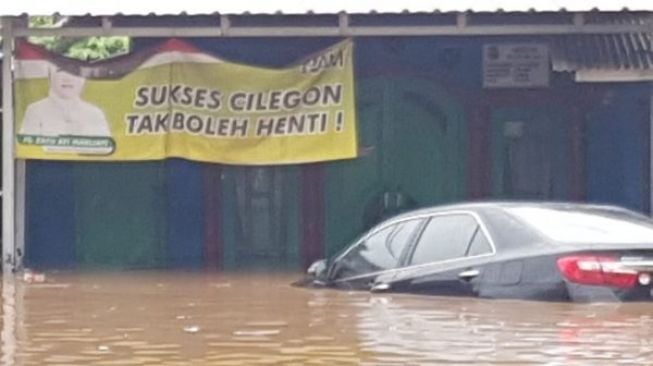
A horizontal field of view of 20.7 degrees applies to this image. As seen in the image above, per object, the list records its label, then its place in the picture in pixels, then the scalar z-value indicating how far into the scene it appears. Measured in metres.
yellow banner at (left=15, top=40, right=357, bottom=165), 20.42
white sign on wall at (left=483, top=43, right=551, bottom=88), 21.11
